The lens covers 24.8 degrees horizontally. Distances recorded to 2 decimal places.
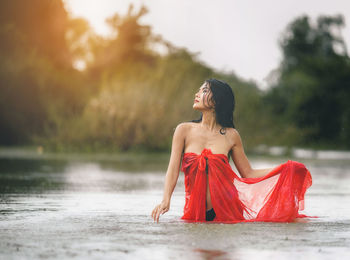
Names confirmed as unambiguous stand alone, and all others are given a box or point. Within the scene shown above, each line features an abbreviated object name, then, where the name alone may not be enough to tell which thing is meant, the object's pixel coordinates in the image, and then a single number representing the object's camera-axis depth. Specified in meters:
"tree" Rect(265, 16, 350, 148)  55.47
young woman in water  7.64
